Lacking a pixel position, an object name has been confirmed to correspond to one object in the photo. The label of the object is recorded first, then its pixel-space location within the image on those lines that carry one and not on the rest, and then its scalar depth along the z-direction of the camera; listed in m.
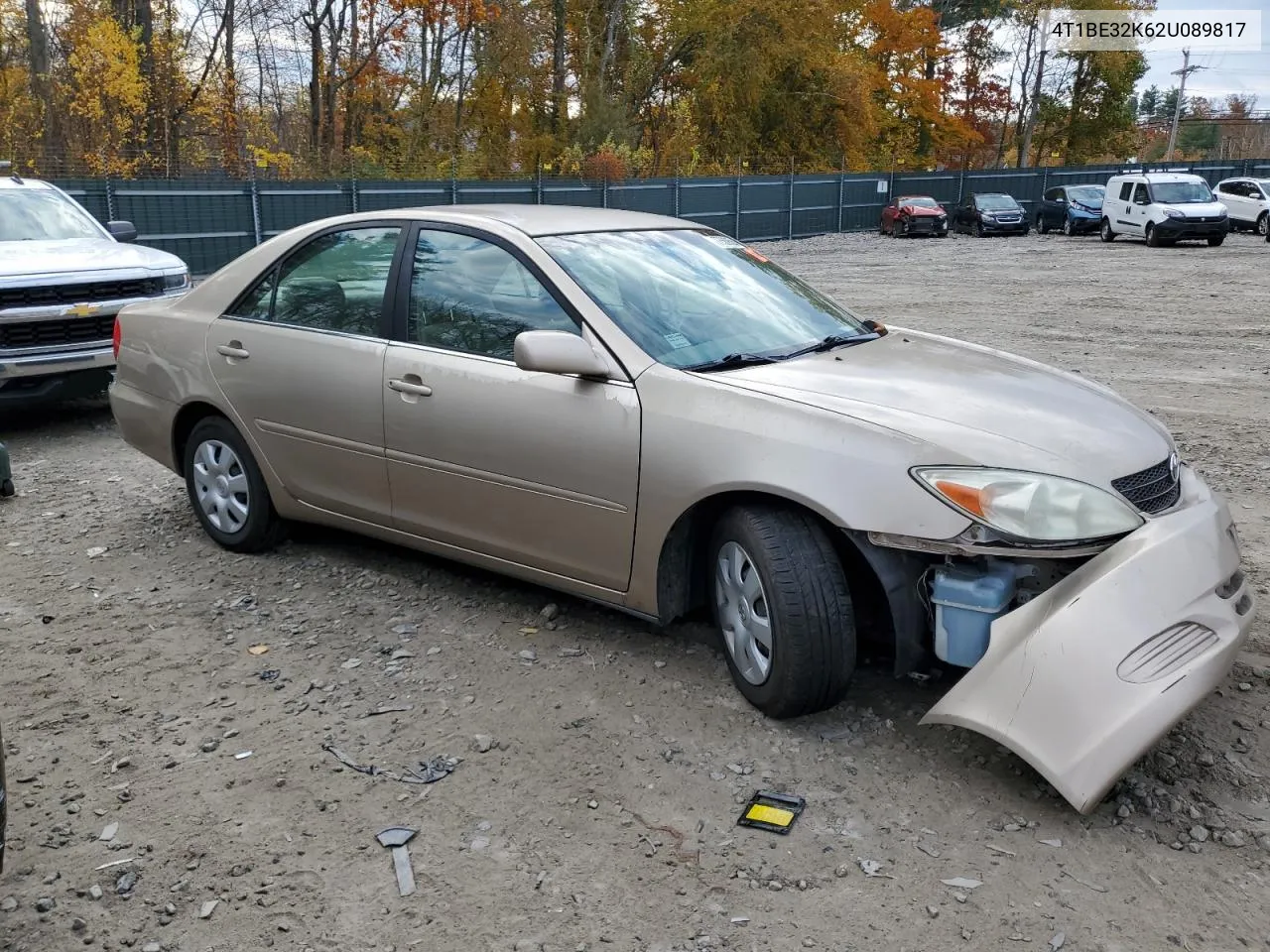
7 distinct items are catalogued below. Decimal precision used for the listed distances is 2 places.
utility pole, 78.01
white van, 27.33
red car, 36.41
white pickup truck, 7.76
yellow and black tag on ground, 3.16
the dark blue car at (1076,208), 33.19
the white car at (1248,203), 30.16
